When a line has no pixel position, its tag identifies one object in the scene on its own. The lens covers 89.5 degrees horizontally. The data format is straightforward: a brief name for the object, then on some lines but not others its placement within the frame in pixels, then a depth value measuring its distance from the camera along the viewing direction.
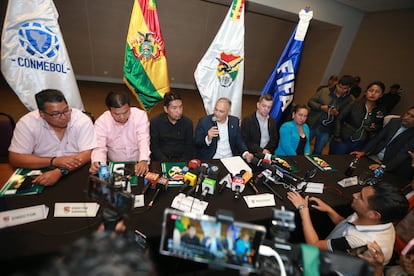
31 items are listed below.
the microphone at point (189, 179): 1.69
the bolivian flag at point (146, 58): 2.45
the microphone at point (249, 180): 1.77
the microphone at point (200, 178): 1.64
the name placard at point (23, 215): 1.19
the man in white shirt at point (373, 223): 1.23
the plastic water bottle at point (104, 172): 1.46
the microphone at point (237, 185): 1.65
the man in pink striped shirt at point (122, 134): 1.89
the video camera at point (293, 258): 0.77
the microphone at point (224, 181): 1.70
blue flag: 2.77
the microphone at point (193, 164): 1.86
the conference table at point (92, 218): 1.13
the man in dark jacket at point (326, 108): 3.24
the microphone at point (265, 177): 1.84
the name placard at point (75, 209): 1.32
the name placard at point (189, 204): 1.48
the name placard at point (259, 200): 1.62
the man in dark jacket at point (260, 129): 2.60
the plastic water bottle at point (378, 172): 2.07
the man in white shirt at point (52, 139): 1.64
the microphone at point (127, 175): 1.58
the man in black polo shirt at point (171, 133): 2.29
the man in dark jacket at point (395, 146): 2.43
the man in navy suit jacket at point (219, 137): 2.38
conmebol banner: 2.04
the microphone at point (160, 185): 1.54
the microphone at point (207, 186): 1.63
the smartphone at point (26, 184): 1.45
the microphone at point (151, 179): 1.58
